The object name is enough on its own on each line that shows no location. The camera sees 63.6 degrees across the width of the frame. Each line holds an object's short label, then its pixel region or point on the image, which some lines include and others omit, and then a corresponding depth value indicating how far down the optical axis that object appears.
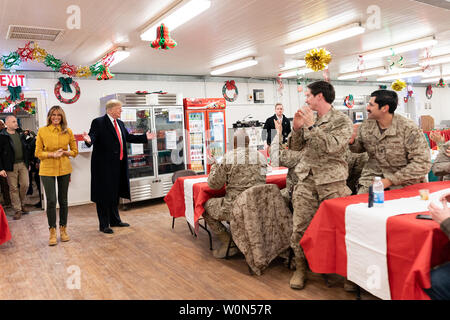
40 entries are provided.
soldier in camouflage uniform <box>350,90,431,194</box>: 3.02
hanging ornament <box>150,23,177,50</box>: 4.35
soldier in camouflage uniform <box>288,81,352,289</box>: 2.96
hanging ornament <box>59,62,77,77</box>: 6.33
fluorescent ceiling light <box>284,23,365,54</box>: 5.19
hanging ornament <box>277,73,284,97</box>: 10.78
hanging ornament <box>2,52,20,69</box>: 5.29
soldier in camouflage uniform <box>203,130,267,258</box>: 3.71
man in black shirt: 6.14
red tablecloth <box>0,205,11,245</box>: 4.61
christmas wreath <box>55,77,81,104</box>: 7.40
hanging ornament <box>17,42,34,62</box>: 5.12
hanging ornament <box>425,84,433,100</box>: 15.47
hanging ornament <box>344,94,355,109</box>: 12.52
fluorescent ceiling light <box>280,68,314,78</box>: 9.05
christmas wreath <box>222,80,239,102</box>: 9.81
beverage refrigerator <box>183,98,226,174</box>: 8.02
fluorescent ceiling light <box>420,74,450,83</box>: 12.33
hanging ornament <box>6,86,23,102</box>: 6.41
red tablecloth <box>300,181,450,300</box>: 1.94
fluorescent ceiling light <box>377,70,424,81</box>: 10.81
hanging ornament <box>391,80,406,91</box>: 6.38
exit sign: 6.02
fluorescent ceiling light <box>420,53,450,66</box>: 8.48
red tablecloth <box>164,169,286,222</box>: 4.06
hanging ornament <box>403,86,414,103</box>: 13.13
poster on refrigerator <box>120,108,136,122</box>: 7.09
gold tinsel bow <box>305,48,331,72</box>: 4.79
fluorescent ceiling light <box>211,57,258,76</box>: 7.32
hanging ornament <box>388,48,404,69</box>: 8.36
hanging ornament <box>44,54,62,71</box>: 5.59
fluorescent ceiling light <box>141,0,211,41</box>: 3.85
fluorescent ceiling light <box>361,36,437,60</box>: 6.37
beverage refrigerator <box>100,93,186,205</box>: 7.20
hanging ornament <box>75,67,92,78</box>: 6.19
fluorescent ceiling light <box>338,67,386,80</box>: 9.88
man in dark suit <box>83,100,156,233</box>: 5.20
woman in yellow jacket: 4.61
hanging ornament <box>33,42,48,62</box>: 5.20
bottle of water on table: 2.44
